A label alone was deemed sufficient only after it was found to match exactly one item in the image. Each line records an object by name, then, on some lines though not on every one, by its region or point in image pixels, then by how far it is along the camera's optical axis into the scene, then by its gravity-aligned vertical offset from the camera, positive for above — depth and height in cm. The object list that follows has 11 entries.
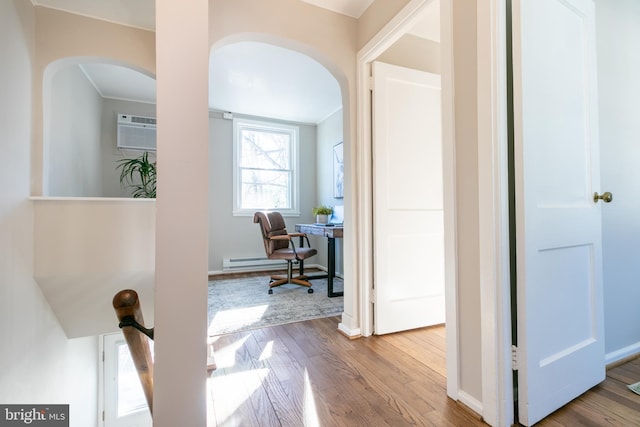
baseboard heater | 416 -72
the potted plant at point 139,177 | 263 +48
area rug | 233 -87
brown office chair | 328 -41
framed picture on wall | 402 +66
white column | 79 +0
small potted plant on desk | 385 +3
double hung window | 433 +81
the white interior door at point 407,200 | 203 +12
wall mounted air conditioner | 354 +111
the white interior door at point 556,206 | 112 +4
